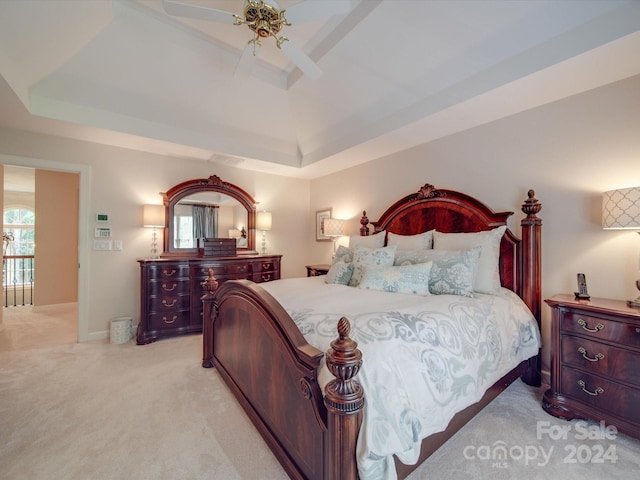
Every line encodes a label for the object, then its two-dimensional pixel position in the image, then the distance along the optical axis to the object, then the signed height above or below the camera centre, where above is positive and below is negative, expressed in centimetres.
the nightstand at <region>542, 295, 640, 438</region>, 160 -78
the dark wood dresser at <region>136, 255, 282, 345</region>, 324 -62
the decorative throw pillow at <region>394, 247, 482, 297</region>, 210 -24
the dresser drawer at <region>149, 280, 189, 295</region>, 329 -56
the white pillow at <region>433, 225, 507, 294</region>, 227 -10
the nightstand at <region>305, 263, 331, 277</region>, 397 -42
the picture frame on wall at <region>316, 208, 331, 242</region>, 477 +35
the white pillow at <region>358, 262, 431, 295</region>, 214 -31
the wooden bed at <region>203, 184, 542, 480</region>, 103 -65
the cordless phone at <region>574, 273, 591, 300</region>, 194 -35
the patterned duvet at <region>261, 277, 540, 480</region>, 105 -57
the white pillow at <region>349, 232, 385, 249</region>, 328 +1
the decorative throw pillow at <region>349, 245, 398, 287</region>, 258 -17
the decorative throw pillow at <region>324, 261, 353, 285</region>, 263 -32
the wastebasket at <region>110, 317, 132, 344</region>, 321 -105
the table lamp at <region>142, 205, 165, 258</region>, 353 +34
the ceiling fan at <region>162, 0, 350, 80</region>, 179 +158
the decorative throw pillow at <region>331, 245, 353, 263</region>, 311 -16
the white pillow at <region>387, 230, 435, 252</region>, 277 -1
